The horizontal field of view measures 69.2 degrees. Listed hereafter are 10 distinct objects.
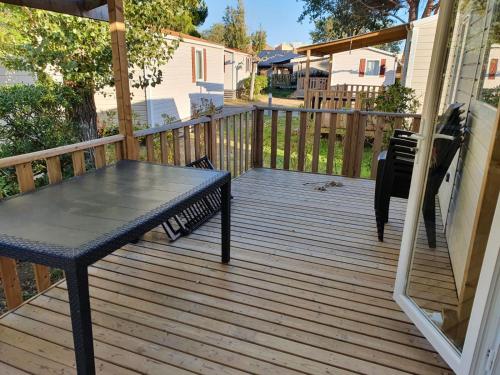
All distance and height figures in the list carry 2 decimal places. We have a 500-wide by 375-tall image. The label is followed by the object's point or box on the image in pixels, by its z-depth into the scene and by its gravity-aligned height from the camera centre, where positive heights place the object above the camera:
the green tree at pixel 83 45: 4.41 +0.47
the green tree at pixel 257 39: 26.09 +3.36
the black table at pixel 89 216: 1.40 -0.62
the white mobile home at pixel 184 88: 9.42 -0.08
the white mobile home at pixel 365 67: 15.92 +1.00
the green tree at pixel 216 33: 25.74 +3.74
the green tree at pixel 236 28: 23.86 +3.81
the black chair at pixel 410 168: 2.18 -0.55
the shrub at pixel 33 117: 4.61 -0.46
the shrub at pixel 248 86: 21.18 +0.05
